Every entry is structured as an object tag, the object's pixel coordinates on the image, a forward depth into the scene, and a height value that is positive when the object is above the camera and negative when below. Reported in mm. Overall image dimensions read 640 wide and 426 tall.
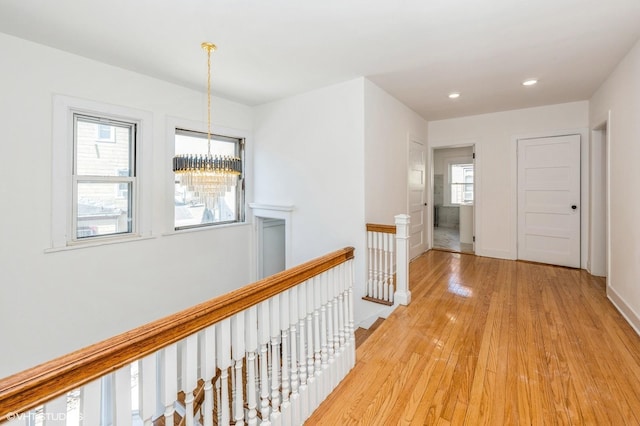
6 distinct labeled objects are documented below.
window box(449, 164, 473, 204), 8219 +877
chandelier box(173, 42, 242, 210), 2422 +322
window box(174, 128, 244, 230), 3754 +178
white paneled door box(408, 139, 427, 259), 4746 +276
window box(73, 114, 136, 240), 2895 +353
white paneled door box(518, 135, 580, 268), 4332 +199
